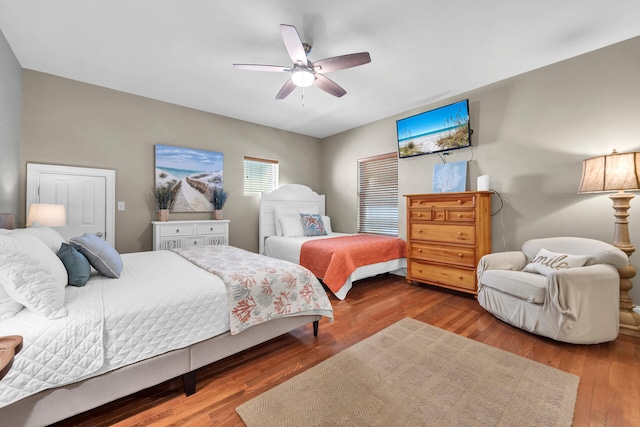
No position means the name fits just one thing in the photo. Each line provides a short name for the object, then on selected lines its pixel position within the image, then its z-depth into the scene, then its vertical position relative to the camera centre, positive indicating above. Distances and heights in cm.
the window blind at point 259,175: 462 +69
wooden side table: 67 -39
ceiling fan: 199 +130
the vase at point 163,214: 358 -2
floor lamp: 215 +21
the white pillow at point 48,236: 176 -17
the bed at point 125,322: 115 -61
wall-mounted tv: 342 +117
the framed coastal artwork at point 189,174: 373 +58
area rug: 139 -108
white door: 293 +21
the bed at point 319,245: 321 -45
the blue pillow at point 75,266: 162 -34
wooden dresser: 307 -29
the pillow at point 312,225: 452 -21
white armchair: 204 -63
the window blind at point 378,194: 445 +34
